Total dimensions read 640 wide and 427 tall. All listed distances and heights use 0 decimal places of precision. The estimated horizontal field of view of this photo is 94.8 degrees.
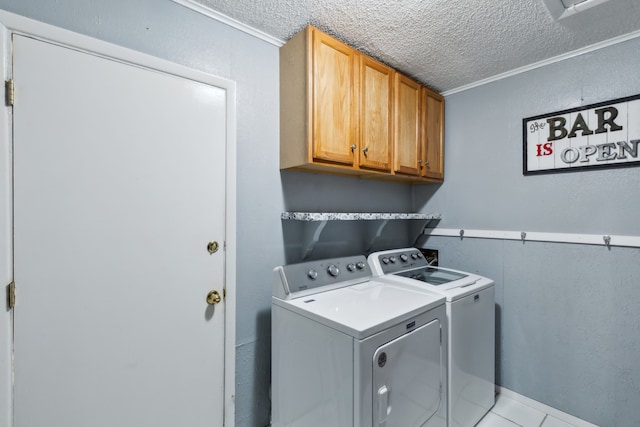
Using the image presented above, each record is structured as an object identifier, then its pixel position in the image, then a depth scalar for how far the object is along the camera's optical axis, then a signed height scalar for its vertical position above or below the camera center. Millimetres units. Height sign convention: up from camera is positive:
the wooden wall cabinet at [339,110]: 1654 +657
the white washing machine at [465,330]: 1678 -705
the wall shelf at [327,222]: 1739 -47
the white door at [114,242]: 1063 -108
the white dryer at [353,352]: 1225 -635
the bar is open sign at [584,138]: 1744 +504
